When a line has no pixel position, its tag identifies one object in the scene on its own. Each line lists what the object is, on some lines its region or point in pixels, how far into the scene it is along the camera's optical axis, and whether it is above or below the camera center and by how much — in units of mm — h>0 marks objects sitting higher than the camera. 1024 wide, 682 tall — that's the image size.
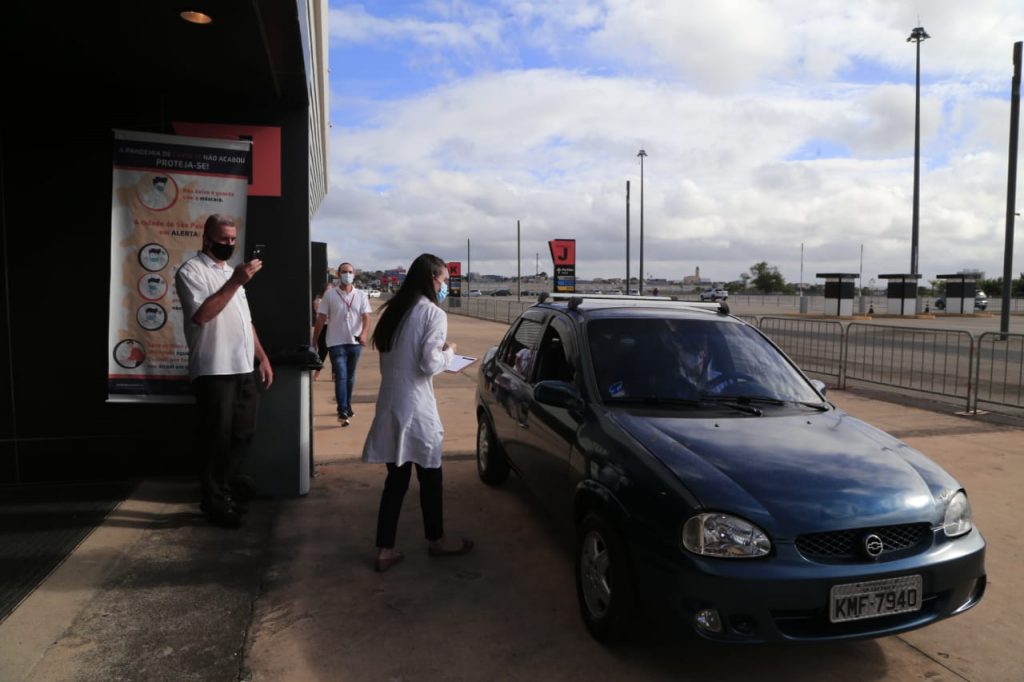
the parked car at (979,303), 43688 +119
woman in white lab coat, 3969 -490
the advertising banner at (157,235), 5051 +432
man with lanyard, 8148 -338
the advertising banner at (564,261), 20422 +1123
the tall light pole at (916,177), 33844 +5987
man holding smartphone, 4305 -397
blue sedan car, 2793 -847
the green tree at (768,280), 99688 +3151
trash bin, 5191 -979
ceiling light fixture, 3941 +1552
